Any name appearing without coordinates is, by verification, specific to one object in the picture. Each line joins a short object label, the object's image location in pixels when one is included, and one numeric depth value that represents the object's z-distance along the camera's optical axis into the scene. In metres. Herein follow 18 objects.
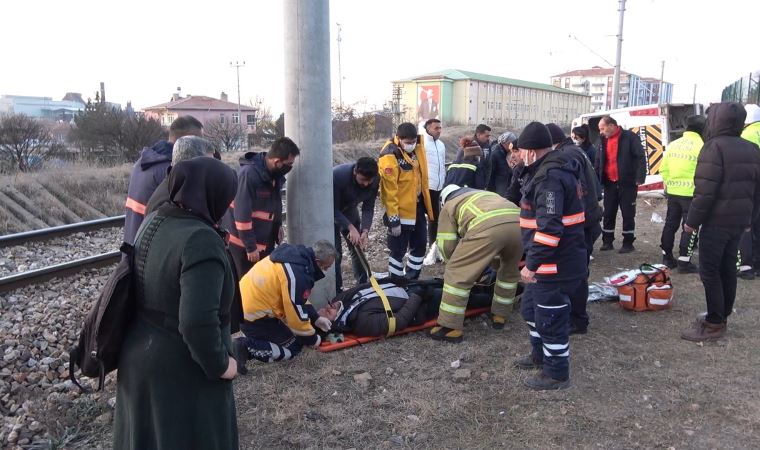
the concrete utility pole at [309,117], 4.70
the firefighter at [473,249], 4.69
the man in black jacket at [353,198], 5.57
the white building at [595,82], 96.71
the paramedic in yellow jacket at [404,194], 6.04
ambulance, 12.52
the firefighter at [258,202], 4.71
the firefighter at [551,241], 3.76
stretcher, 4.61
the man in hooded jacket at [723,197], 4.54
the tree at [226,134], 27.60
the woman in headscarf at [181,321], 1.97
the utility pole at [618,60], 23.73
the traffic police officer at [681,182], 6.72
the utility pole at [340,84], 36.45
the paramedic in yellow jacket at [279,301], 4.16
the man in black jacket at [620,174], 7.80
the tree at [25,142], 16.28
